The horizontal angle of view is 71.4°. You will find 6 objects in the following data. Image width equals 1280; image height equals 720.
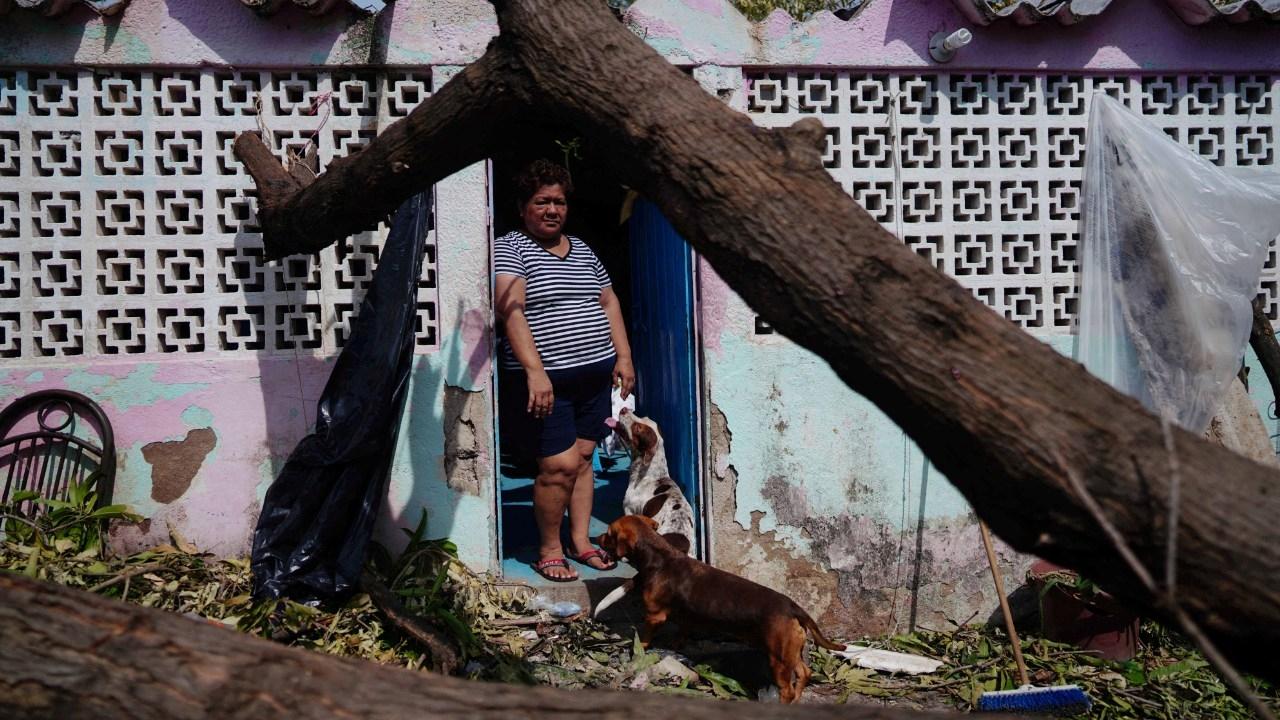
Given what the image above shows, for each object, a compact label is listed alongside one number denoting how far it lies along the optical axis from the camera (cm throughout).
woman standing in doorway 457
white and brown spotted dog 453
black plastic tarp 404
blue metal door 484
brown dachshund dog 373
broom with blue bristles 373
